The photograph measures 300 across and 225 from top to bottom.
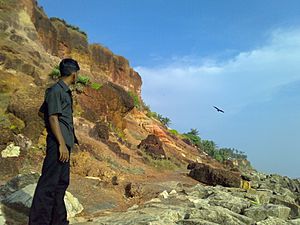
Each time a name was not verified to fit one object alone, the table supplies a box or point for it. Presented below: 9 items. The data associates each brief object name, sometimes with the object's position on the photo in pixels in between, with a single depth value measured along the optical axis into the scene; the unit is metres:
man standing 2.66
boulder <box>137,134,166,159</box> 11.28
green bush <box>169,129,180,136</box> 21.77
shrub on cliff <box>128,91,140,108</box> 20.86
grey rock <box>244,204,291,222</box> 4.20
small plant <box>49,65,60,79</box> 12.92
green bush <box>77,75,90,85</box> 11.43
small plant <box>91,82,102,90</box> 11.42
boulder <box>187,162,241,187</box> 7.84
